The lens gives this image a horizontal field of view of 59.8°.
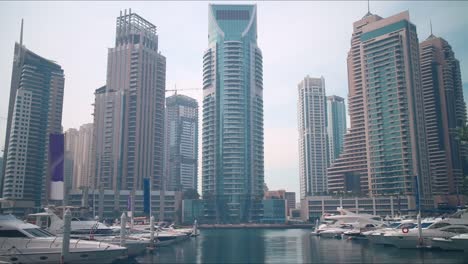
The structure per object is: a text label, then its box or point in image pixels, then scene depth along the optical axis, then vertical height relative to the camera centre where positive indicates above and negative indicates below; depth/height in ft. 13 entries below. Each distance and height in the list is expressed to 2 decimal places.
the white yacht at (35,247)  100.53 -12.54
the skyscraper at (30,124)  545.03 +103.75
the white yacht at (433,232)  159.84 -15.33
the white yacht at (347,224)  255.86 -19.86
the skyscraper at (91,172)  603.35 +35.90
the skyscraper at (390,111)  515.09 +108.27
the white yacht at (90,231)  140.67 -12.50
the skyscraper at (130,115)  573.74 +116.65
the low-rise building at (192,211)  612.70 -22.82
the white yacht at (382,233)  183.98 -17.71
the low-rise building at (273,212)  629.51 -26.41
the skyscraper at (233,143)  626.64 +80.95
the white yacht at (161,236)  204.74 -20.81
